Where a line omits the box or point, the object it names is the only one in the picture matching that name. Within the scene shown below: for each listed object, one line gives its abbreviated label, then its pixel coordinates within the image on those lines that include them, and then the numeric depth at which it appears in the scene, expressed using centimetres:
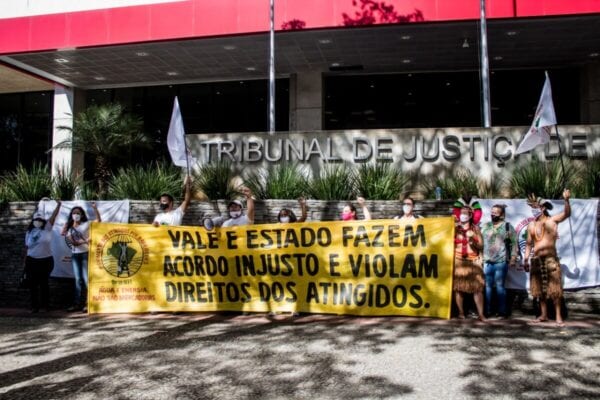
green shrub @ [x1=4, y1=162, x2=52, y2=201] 1174
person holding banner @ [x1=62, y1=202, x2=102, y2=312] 925
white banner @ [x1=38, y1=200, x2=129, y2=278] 1017
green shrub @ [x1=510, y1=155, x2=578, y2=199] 935
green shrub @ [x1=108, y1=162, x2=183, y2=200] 1105
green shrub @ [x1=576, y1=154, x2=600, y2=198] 948
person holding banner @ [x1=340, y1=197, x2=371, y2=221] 877
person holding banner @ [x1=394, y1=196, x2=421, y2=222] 848
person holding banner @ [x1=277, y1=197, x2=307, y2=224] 870
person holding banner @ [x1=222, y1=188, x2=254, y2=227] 893
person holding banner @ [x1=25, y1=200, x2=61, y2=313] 937
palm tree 1802
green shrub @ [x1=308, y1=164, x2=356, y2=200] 1029
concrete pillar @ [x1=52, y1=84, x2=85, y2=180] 2103
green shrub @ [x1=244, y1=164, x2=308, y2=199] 1052
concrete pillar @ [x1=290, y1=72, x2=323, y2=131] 1967
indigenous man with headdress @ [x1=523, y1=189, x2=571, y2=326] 753
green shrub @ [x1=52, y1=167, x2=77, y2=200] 1173
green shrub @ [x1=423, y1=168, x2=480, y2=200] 997
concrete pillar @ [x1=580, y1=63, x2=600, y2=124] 1831
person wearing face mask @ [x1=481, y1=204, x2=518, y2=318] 788
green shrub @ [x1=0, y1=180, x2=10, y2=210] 1116
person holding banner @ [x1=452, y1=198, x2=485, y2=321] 763
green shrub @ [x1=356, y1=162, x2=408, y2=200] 1023
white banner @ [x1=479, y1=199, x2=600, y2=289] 828
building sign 1089
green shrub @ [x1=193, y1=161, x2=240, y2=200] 1102
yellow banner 770
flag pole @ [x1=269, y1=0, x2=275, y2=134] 1475
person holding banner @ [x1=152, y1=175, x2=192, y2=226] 905
